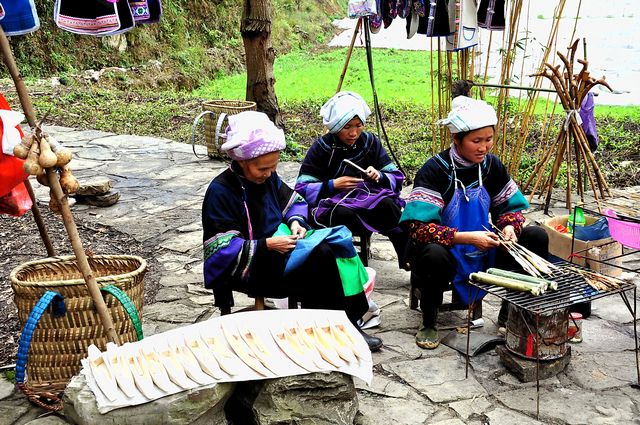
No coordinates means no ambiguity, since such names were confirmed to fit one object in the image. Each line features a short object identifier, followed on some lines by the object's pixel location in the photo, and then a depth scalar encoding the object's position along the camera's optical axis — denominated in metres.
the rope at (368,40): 6.44
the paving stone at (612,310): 4.55
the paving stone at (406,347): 4.08
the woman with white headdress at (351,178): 4.80
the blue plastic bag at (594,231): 4.70
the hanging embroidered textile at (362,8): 6.26
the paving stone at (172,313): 4.58
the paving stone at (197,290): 5.05
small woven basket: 8.39
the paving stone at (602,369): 3.73
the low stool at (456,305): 4.29
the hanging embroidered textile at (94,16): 4.10
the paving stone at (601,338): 4.14
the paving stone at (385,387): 3.65
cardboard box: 4.65
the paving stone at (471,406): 3.45
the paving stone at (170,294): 4.93
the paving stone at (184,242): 5.98
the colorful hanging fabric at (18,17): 3.32
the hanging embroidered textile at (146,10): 4.82
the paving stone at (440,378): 3.63
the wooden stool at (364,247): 5.06
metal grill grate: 3.36
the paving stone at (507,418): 3.36
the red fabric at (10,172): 3.35
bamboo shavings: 3.55
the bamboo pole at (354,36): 6.47
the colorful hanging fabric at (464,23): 5.84
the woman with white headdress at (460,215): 3.98
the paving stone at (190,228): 6.43
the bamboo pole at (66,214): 3.05
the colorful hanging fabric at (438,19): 5.94
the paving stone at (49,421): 3.30
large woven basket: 3.31
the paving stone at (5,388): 3.56
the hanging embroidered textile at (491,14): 6.09
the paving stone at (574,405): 3.38
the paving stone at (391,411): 3.39
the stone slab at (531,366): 3.72
